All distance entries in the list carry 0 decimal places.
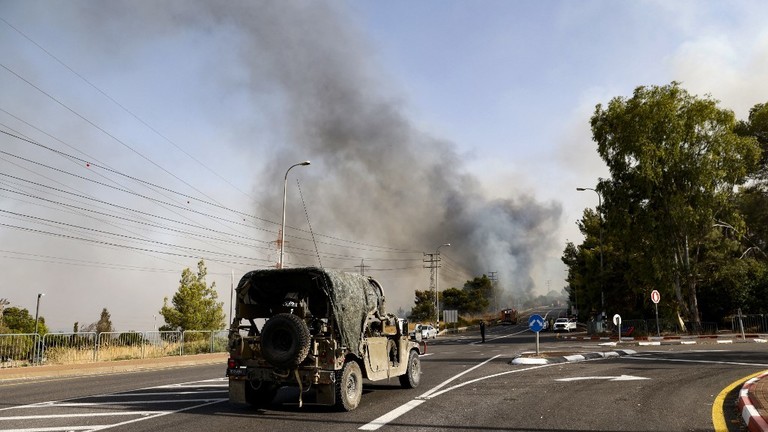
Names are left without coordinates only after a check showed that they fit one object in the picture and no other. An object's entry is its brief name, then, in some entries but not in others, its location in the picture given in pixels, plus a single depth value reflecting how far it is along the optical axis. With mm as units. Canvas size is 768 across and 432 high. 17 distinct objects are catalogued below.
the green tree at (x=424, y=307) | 92750
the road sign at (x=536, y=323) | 20739
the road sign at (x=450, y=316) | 69125
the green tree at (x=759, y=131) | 44531
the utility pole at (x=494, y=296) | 131750
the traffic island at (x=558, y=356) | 19266
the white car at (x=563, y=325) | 54906
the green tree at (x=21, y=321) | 54588
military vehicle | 8977
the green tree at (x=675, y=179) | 37031
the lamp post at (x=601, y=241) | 42000
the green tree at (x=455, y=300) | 104000
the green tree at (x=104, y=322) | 72625
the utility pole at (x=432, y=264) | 80438
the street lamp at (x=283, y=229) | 31728
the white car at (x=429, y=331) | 50619
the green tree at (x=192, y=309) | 43062
